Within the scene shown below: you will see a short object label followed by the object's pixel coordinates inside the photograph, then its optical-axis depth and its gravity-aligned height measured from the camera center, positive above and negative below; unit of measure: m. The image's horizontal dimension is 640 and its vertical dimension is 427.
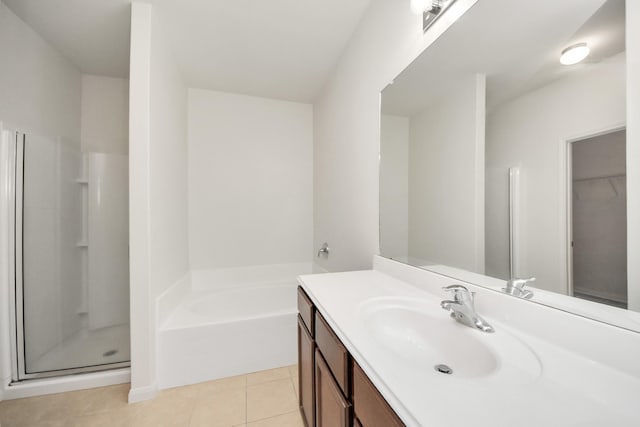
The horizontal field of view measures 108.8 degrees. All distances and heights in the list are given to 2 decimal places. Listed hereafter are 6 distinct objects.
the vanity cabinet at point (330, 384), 0.53 -0.53
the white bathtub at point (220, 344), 1.55 -0.94
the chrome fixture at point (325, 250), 2.29 -0.37
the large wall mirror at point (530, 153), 0.54 +0.19
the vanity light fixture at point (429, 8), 0.95 +0.88
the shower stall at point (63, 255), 1.51 -0.34
